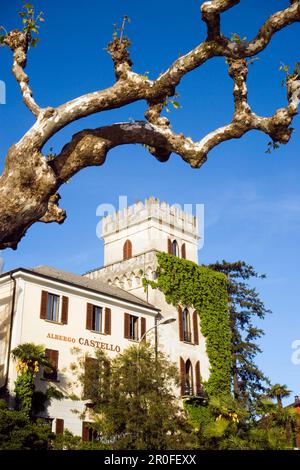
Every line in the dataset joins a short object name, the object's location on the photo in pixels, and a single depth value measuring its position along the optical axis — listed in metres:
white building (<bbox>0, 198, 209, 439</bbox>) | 30.98
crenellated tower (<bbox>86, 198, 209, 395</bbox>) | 40.22
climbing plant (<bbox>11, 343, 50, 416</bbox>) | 28.03
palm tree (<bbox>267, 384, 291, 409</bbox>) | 42.12
